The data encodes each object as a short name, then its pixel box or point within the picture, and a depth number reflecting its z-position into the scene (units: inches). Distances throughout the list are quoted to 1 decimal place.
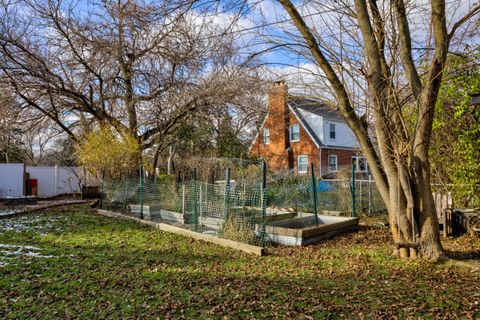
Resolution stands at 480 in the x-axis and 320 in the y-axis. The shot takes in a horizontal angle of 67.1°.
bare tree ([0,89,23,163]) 530.9
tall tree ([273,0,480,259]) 232.4
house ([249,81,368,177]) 1008.2
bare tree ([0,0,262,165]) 530.6
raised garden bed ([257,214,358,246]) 307.9
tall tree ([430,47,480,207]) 314.0
